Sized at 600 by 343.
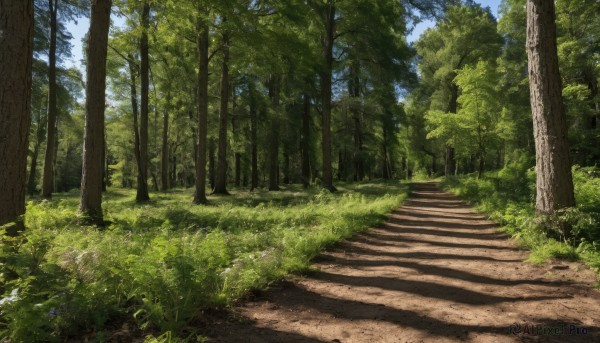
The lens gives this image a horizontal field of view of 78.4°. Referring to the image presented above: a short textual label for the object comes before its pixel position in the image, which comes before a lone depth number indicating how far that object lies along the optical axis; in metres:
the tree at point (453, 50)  28.28
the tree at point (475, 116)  18.72
